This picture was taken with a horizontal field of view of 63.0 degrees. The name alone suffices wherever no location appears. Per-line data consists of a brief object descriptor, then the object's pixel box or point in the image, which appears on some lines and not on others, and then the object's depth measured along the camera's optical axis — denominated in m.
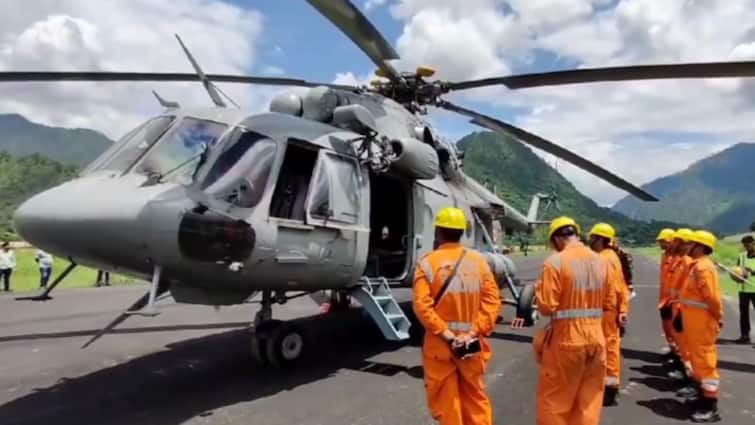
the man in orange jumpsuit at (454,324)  4.20
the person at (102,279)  22.30
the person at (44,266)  19.19
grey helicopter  5.61
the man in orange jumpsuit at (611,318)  5.64
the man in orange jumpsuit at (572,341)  4.25
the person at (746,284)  10.09
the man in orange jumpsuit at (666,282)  7.11
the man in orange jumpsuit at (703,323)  5.70
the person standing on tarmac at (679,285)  6.27
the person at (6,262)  18.89
